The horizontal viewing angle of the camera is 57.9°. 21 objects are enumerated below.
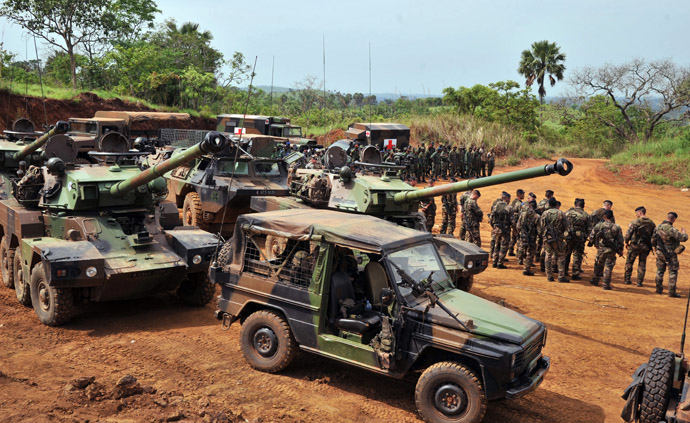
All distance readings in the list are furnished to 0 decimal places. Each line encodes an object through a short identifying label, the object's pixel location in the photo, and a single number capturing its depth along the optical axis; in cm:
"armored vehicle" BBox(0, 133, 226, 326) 849
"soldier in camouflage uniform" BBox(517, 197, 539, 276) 1305
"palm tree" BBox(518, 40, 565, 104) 4594
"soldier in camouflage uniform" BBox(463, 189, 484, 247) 1366
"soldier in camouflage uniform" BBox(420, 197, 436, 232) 1475
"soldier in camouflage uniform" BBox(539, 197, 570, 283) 1241
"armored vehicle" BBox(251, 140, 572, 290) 1008
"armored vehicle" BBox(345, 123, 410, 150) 2817
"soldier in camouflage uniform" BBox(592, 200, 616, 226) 1254
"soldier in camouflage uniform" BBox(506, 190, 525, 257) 1359
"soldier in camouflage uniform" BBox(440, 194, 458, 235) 1598
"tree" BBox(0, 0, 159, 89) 3058
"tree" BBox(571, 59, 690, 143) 3016
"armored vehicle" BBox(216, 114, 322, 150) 2744
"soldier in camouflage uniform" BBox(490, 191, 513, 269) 1354
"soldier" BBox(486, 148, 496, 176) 2648
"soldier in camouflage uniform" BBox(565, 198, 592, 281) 1253
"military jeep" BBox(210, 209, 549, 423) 597
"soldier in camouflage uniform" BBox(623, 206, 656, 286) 1224
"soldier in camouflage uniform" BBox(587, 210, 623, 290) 1231
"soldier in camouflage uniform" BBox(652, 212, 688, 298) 1185
